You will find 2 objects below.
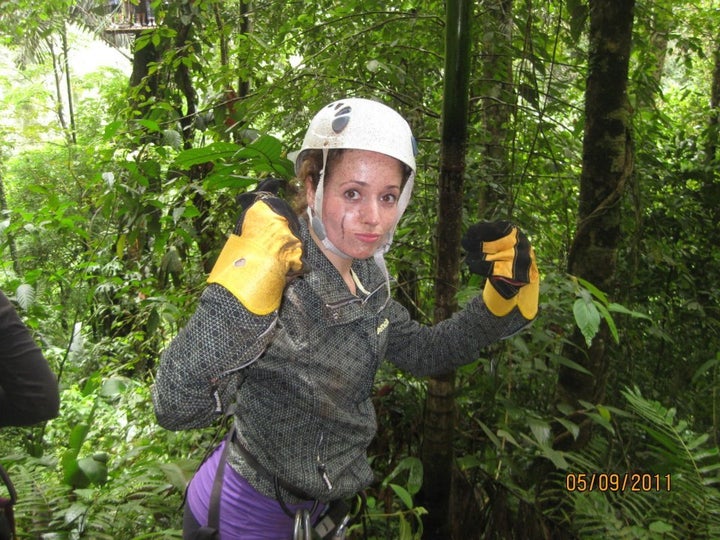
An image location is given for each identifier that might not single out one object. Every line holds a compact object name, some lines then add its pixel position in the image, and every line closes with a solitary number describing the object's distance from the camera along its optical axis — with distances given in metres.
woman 1.09
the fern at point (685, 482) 2.18
